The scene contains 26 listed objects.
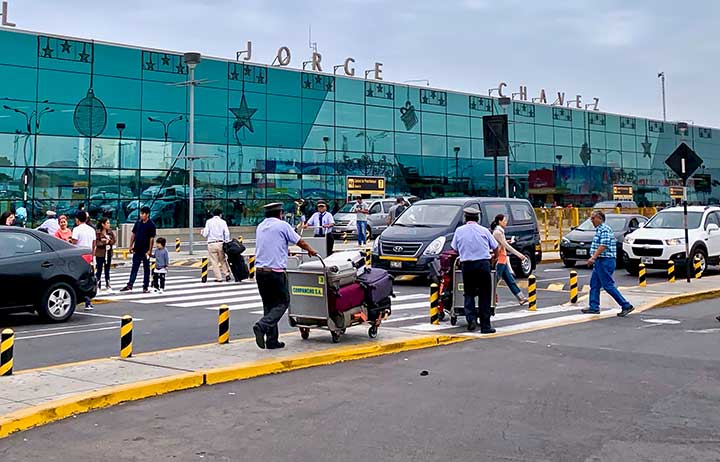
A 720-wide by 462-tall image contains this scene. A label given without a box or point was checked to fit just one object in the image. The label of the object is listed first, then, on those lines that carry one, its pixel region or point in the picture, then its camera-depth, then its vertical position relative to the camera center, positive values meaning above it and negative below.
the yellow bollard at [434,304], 12.37 -0.60
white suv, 20.77 +0.64
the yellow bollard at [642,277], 18.12 -0.28
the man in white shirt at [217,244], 19.58 +0.54
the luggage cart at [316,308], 9.91 -0.53
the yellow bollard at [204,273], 20.06 -0.18
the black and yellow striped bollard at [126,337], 9.12 -0.81
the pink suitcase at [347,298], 9.96 -0.41
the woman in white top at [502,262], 14.70 +0.06
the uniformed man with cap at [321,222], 22.19 +1.22
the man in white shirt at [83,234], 16.03 +0.65
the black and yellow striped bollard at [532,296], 14.44 -0.57
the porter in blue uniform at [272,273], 9.66 -0.09
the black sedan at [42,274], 12.32 -0.12
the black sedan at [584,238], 23.77 +0.81
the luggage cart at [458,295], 12.08 -0.45
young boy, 17.91 -0.04
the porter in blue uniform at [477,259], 11.06 +0.08
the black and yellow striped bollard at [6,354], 8.21 -0.90
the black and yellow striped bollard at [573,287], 15.21 -0.42
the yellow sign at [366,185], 46.59 +4.76
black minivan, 17.84 +0.79
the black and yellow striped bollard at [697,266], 20.73 -0.04
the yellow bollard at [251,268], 20.93 -0.06
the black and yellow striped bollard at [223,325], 10.20 -0.75
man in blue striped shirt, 13.33 +0.04
